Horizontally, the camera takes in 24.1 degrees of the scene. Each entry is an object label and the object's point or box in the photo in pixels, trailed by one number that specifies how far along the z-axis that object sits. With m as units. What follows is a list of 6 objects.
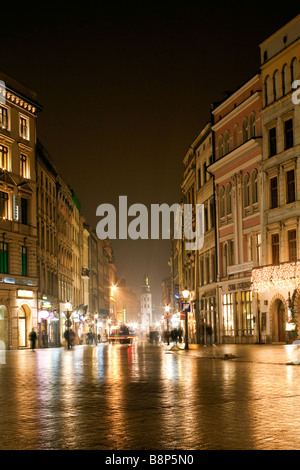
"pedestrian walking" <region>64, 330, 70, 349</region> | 53.03
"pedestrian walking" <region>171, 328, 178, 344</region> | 59.00
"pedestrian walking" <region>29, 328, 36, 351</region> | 50.50
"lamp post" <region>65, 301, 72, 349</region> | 53.16
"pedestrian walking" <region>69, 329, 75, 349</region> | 53.47
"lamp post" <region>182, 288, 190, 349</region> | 42.22
